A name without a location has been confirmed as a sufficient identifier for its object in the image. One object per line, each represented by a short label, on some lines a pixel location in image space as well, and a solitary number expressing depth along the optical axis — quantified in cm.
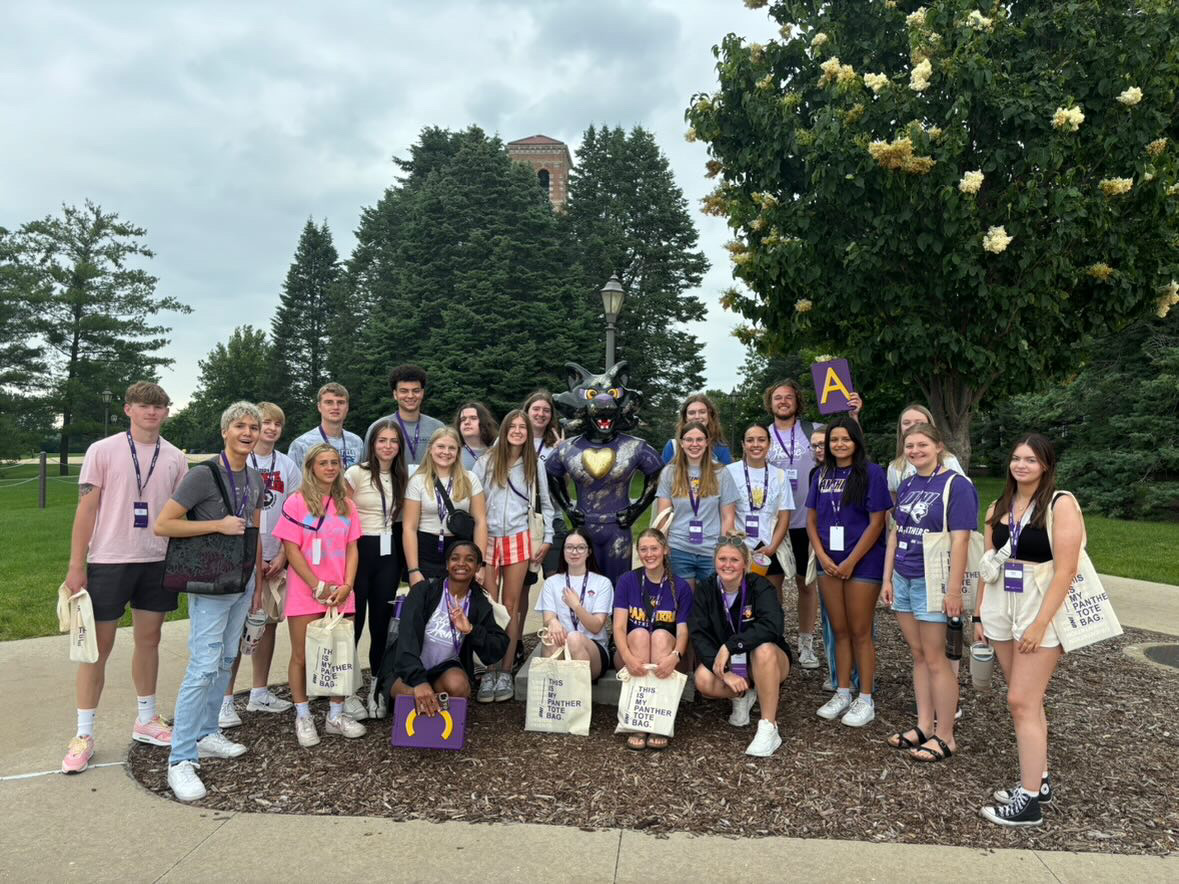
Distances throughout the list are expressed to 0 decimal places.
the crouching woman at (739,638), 415
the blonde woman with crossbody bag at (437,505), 462
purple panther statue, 502
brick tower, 4756
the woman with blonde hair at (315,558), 414
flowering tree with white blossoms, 687
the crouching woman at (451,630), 414
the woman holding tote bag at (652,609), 431
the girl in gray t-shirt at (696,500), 479
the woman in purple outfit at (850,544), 436
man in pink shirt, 376
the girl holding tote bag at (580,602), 462
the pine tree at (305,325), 4175
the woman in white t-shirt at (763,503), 501
